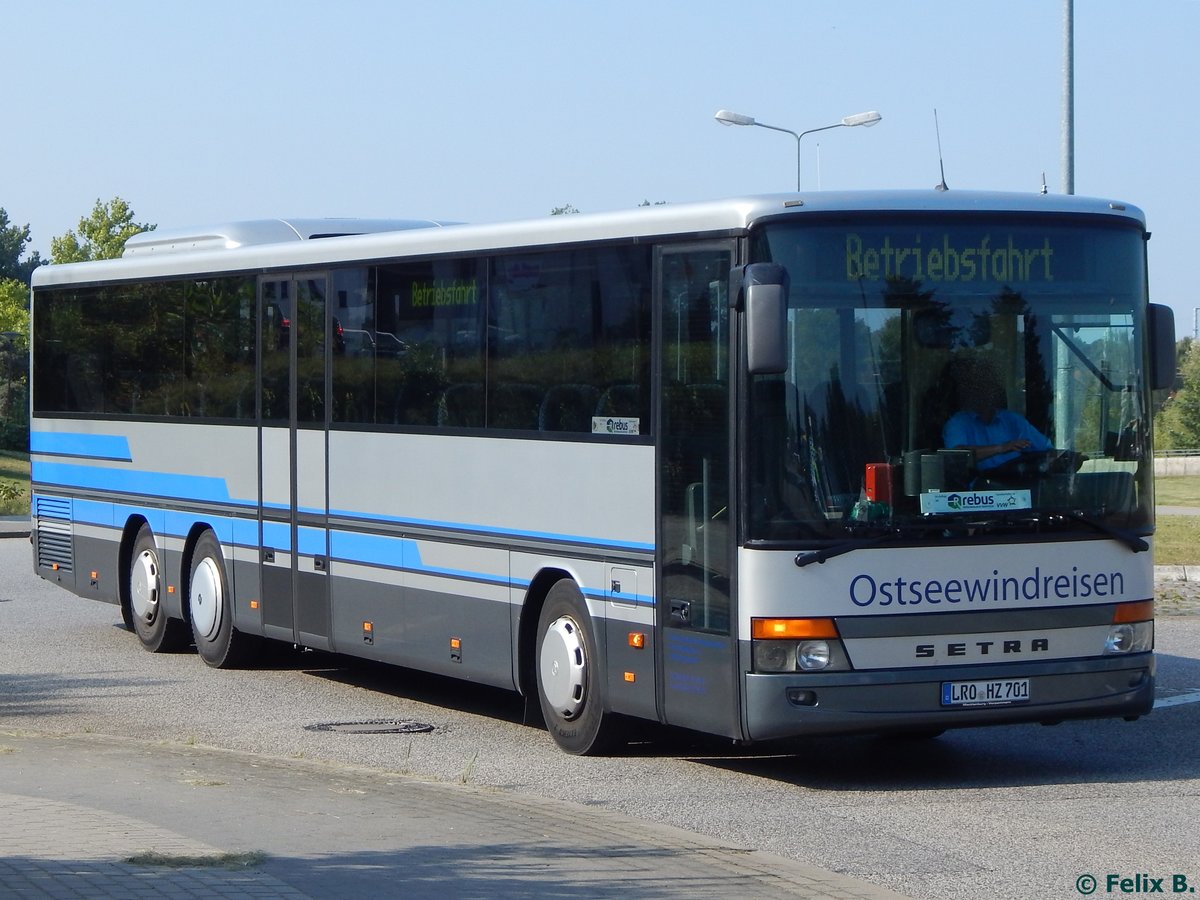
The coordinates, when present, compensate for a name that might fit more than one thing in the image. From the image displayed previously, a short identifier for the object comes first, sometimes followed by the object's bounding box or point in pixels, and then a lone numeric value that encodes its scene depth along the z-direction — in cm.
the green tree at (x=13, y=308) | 7475
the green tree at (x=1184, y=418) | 9006
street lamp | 2875
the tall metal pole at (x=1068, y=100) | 2255
